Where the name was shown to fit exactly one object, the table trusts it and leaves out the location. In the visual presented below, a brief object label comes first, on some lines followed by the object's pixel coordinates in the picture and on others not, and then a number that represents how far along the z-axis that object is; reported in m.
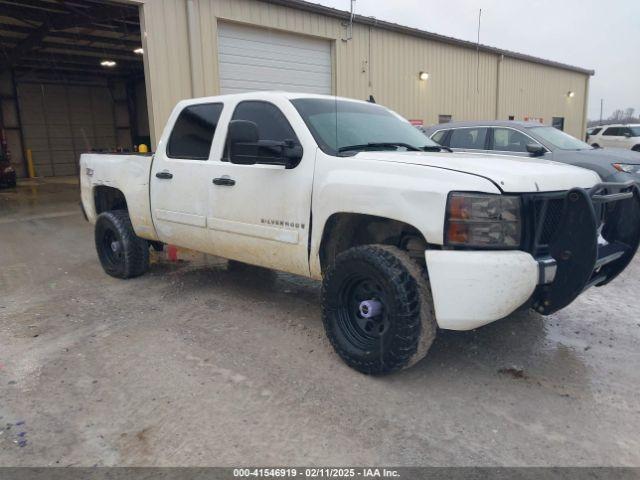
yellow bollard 22.66
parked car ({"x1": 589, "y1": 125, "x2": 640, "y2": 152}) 21.44
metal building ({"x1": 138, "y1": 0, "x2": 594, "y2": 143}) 9.41
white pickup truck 2.92
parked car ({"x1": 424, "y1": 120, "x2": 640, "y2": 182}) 8.30
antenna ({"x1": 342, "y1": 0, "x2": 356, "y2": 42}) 12.53
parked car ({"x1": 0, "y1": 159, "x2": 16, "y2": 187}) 17.84
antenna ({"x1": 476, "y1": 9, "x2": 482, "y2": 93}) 17.43
